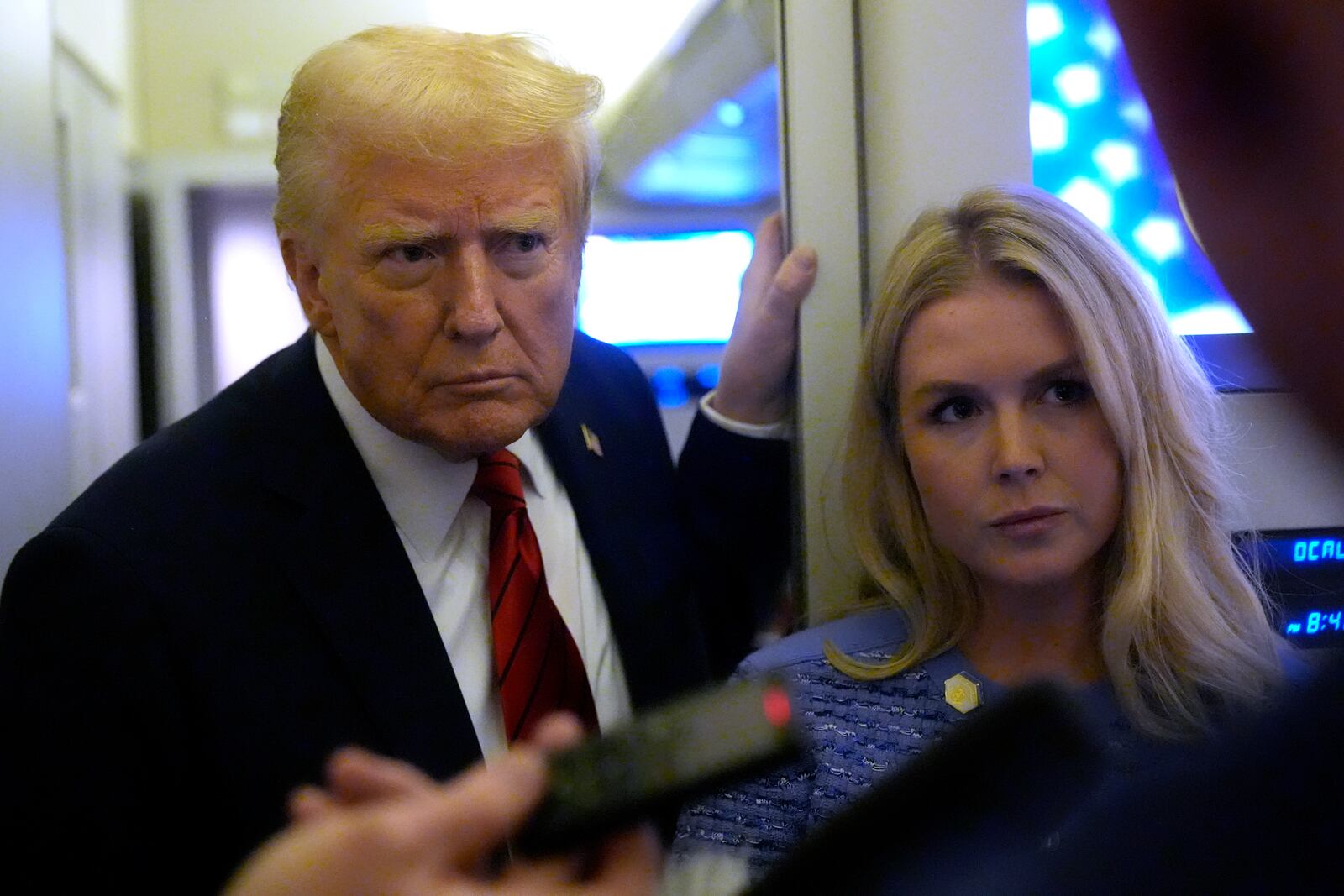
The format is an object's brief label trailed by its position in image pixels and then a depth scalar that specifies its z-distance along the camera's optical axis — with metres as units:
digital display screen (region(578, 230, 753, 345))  1.81
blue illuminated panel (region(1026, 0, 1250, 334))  1.40
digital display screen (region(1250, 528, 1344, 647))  1.37
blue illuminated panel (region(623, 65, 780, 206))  1.74
